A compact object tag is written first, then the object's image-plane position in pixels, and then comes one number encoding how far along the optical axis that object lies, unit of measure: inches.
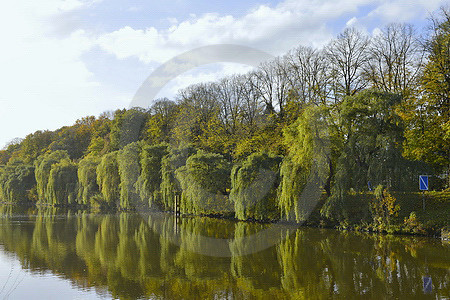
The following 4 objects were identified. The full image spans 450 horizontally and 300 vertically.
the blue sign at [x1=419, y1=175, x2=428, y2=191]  855.9
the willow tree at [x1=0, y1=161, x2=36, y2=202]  2268.7
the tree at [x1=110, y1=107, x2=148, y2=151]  2218.3
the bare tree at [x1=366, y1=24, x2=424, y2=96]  1255.5
